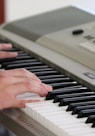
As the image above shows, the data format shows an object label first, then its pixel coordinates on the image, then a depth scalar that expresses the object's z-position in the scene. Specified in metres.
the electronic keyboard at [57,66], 1.42
